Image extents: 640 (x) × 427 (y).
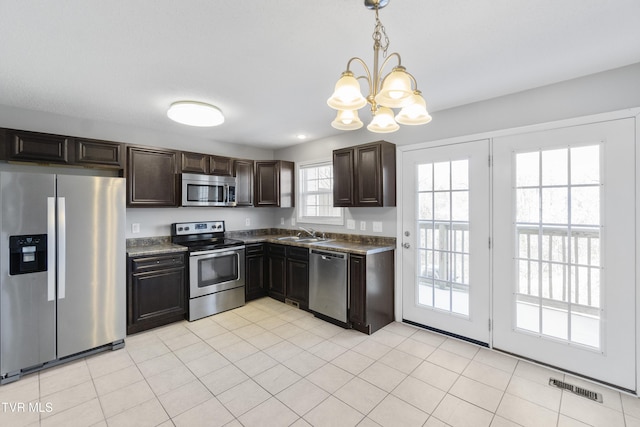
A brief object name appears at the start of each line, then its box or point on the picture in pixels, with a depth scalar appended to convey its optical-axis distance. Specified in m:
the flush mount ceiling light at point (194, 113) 2.79
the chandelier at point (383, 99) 1.34
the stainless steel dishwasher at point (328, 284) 3.28
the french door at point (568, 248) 2.17
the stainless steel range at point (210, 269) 3.55
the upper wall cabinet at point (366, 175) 3.31
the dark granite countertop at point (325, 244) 3.25
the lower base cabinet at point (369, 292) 3.11
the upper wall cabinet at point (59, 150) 2.73
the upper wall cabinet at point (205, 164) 3.79
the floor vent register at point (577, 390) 2.09
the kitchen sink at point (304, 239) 4.14
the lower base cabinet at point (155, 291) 3.13
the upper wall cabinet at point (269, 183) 4.64
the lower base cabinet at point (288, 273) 3.80
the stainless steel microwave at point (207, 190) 3.75
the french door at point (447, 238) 2.86
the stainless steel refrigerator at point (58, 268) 2.33
